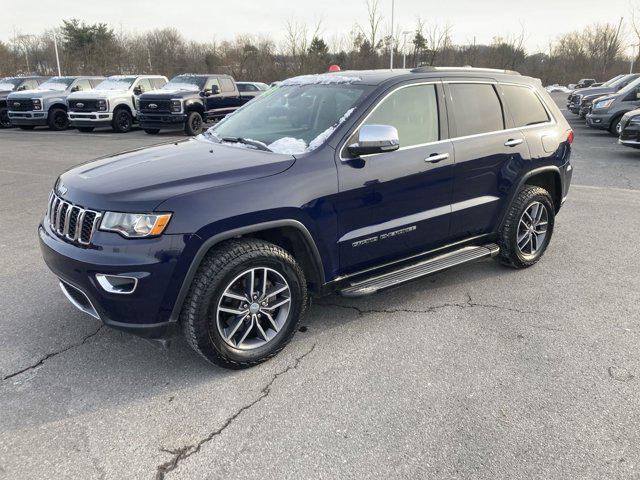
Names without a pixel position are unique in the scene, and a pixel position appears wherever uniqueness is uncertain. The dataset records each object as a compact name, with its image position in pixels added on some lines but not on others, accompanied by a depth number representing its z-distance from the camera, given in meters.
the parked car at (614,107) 14.49
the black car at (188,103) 15.70
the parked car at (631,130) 11.13
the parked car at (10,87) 19.55
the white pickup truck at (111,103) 16.91
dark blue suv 2.84
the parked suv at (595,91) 18.52
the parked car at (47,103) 17.83
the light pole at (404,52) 41.49
